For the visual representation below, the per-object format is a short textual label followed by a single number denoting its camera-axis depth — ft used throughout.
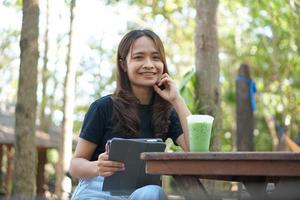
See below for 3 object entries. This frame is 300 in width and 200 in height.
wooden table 5.51
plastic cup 7.09
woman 7.93
